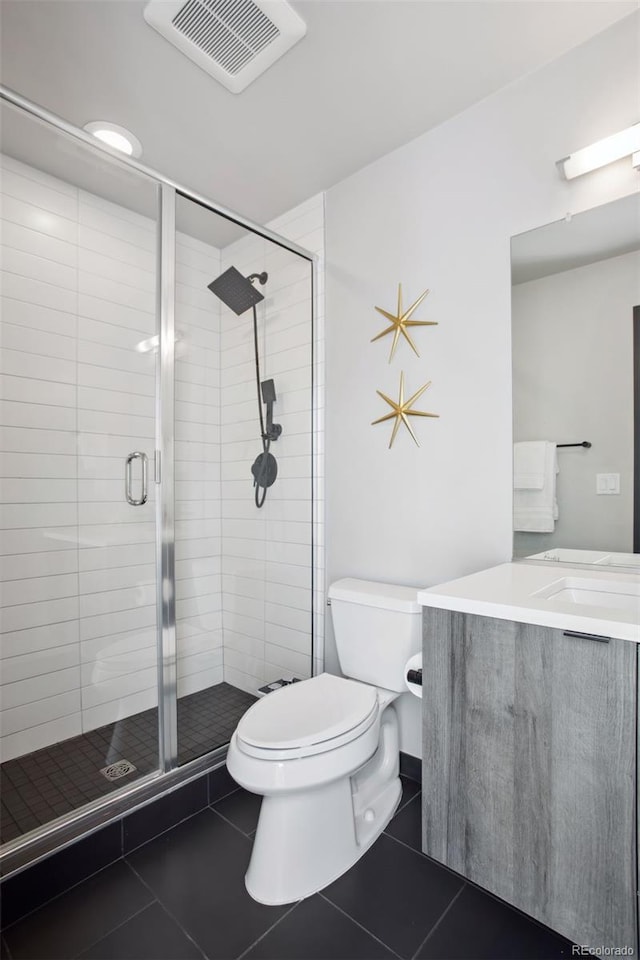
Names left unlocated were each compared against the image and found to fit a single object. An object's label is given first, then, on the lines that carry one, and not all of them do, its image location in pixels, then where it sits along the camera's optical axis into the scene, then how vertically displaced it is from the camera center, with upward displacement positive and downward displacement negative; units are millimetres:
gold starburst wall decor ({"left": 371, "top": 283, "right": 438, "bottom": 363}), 1849 +598
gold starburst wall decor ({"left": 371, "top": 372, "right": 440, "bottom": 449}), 1853 +259
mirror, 1425 +285
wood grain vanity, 936 -631
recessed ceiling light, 1768 +1293
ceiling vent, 1341 +1301
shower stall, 1519 +16
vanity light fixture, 1343 +927
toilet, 1278 -775
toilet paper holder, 1519 -630
